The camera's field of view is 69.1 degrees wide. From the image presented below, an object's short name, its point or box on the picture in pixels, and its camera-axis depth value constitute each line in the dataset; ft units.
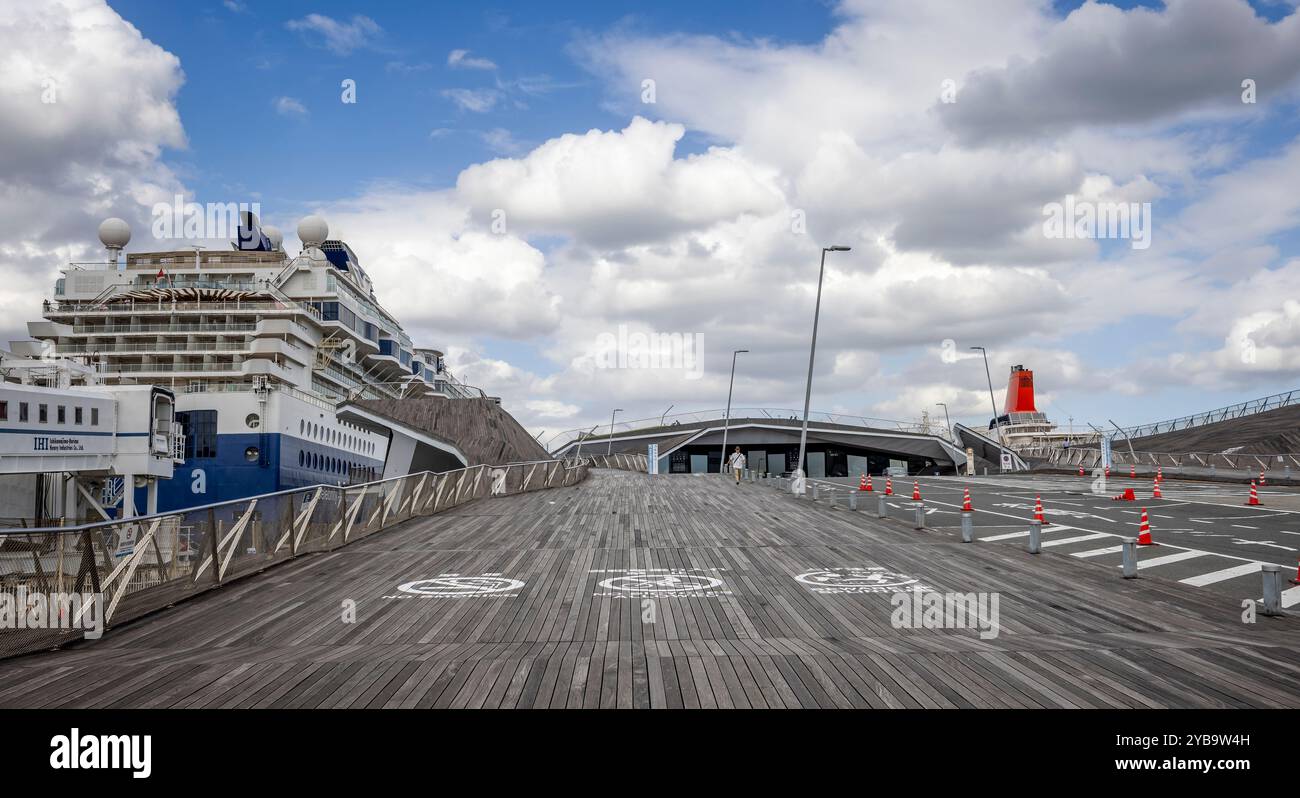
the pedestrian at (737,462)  144.06
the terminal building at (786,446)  290.15
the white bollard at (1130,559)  43.93
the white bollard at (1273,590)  35.17
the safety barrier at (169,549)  31.01
